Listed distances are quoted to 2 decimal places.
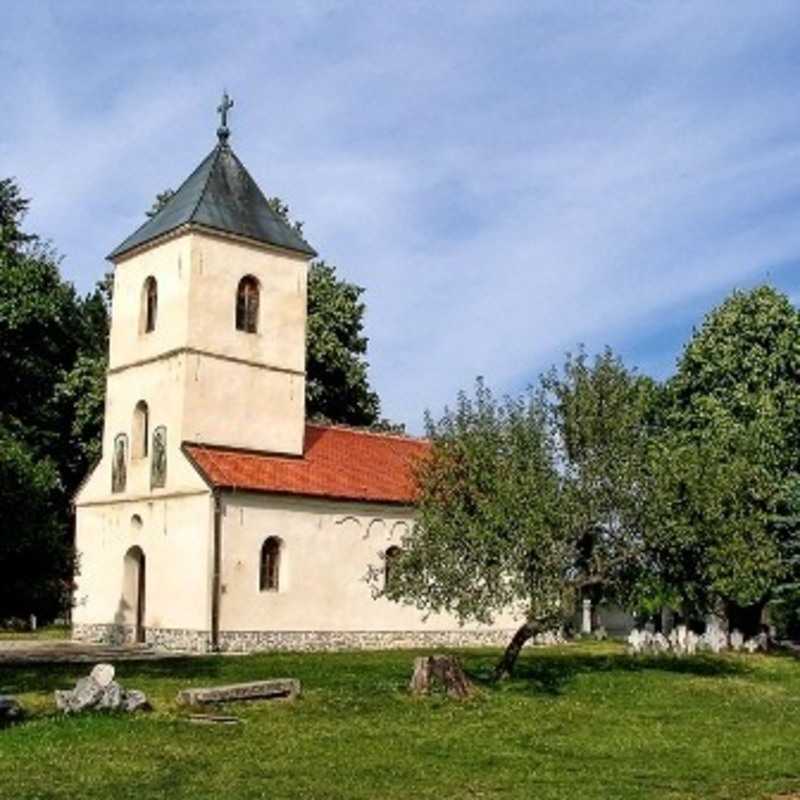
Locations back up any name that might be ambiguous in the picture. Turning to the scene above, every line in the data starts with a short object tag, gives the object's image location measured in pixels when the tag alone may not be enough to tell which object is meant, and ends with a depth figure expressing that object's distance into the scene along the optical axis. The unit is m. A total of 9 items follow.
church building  36.69
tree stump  23.47
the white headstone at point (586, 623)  51.24
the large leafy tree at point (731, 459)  27.03
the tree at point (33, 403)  24.22
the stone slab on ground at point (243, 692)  20.89
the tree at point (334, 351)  53.12
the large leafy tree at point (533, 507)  25.11
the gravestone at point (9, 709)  19.16
